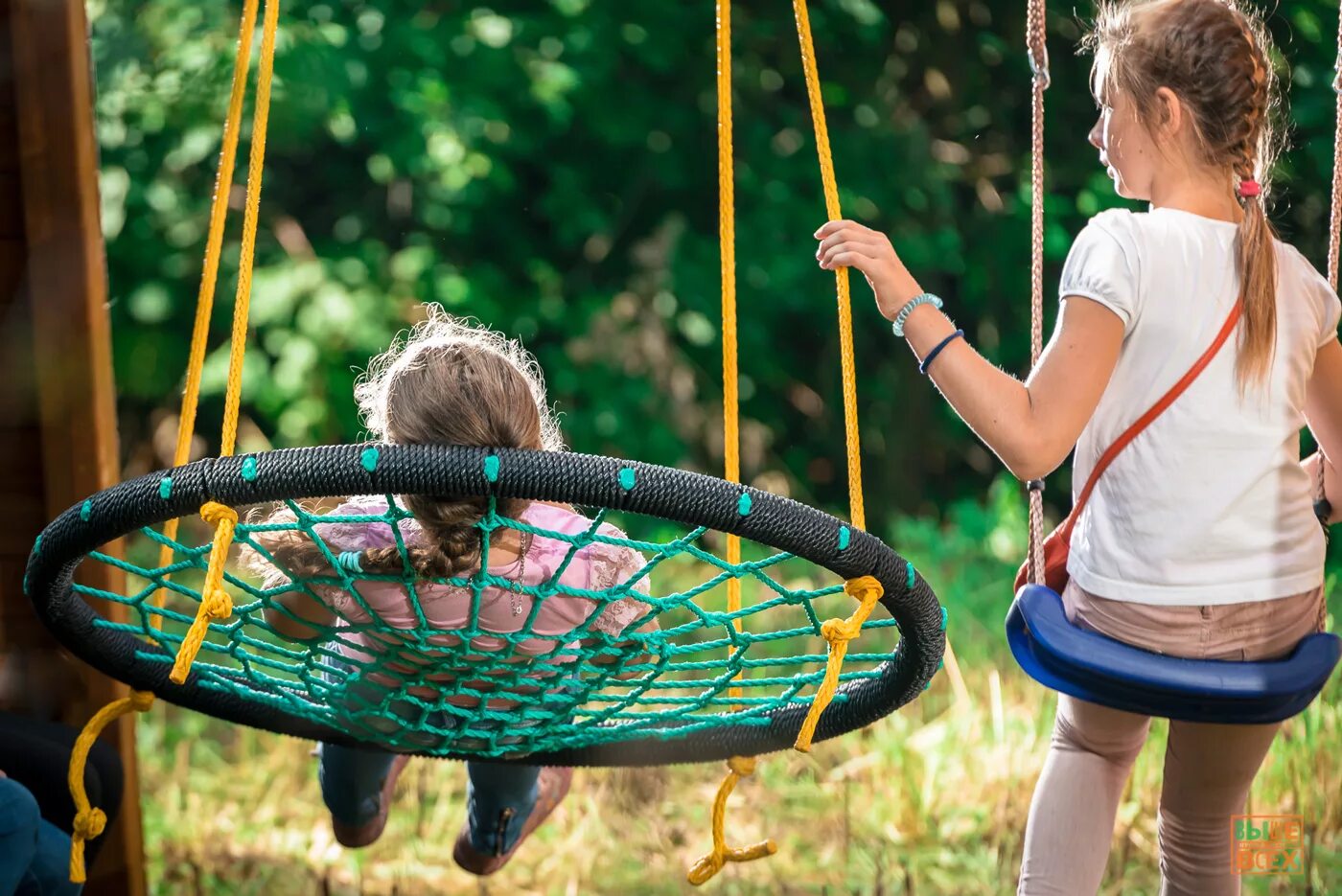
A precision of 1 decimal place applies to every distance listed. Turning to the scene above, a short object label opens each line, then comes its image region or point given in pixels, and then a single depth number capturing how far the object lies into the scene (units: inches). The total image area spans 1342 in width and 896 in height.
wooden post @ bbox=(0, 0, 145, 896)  275.0
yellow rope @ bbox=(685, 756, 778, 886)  258.7
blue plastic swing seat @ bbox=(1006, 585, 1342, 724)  252.6
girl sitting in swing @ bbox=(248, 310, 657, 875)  251.2
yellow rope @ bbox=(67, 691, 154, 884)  257.3
